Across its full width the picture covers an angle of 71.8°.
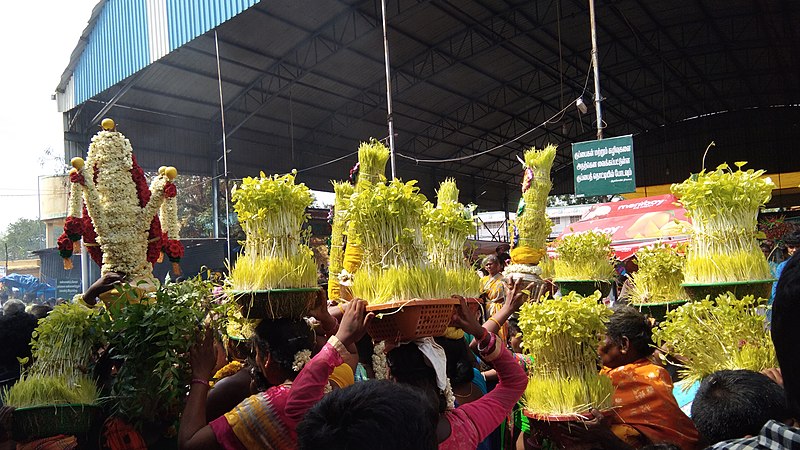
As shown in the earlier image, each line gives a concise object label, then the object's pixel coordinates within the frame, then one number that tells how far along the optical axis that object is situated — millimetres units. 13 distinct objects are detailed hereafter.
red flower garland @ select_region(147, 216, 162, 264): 4918
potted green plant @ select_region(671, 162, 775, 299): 2920
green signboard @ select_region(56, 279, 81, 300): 15034
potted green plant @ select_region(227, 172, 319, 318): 2529
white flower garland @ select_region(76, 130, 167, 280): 4602
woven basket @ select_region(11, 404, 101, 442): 2318
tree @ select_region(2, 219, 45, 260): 41491
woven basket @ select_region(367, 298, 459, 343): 2203
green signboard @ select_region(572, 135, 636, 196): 8711
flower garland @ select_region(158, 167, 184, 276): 4988
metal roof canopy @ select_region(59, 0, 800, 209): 14781
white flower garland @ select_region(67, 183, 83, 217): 4742
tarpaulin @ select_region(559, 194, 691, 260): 10266
